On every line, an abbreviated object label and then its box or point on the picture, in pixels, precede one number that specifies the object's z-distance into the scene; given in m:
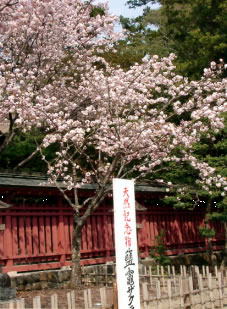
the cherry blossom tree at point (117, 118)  12.91
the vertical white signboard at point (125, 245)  7.38
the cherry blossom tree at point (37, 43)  13.25
